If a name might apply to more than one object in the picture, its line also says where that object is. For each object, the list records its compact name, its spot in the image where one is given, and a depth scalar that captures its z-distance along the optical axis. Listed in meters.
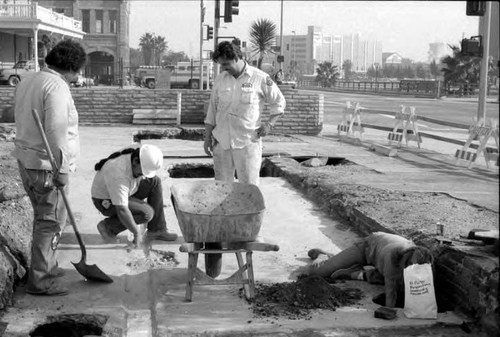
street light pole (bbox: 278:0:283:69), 48.41
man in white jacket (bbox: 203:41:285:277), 6.64
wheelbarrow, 5.15
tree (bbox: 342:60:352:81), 111.16
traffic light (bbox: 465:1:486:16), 11.50
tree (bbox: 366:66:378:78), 118.76
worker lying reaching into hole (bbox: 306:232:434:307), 5.14
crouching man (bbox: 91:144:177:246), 5.84
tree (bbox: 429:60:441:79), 90.00
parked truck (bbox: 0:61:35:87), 31.55
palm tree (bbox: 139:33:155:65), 108.06
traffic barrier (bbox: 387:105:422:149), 16.97
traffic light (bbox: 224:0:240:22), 18.78
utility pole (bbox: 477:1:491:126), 16.19
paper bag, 4.99
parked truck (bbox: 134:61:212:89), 44.35
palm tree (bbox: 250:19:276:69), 37.69
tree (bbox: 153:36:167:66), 106.44
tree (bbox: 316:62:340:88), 82.06
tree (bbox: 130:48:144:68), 120.38
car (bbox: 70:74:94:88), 37.17
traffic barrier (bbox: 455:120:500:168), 13.39
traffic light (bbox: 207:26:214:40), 29.53
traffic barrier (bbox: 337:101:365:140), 19.12
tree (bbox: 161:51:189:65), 122.00
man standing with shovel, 5.05
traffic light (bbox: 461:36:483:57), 15.41
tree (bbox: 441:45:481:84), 53.31
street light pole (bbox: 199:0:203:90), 30.86
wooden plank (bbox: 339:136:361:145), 17.52
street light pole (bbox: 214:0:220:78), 20.84
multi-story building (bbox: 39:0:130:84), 64.31
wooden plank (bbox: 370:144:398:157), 15.07
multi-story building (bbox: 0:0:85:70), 35.09
